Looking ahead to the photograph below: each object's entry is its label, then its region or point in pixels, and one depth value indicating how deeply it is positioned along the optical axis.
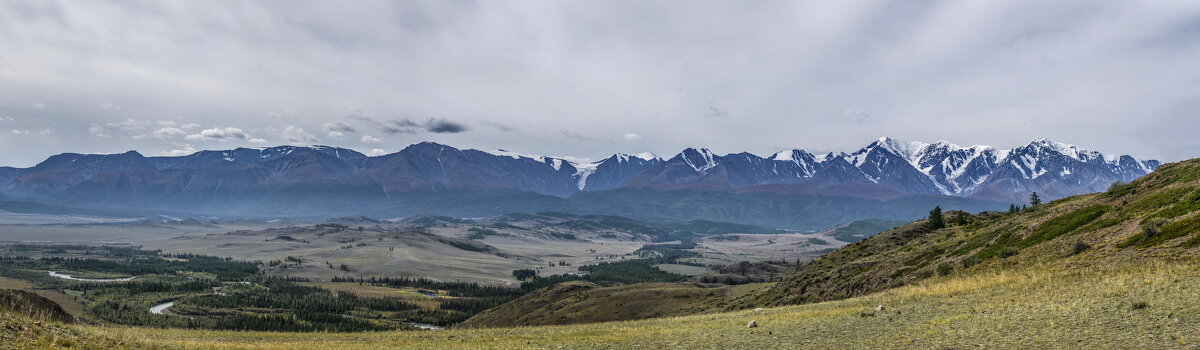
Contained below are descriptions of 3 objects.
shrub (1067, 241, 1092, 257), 40.02
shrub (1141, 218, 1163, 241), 37.19
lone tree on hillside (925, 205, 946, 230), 89.88
